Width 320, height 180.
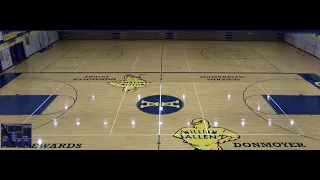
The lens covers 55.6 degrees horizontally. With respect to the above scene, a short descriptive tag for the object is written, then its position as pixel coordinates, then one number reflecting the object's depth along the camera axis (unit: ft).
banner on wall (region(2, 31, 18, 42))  52.55
